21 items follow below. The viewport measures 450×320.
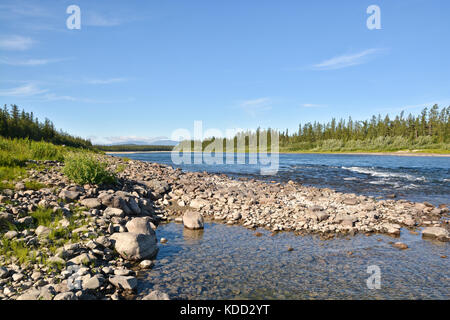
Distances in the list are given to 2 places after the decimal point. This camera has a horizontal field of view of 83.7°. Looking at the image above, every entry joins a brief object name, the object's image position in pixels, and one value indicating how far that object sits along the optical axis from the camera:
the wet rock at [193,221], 11.59
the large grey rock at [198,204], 14.99
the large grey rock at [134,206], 12.30
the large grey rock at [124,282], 6.42
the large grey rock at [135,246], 8.14
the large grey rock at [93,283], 6.18
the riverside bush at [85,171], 13.76
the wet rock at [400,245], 9.62
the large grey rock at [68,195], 11.34
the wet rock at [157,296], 5.89
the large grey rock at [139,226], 9.66
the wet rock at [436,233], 10.58
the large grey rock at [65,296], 5.55
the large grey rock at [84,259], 7.19
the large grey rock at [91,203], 11.30
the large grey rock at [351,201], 15.72
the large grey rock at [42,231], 8.16
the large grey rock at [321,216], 12.54
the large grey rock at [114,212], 11.02
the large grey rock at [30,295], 5.50
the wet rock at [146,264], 7.68
